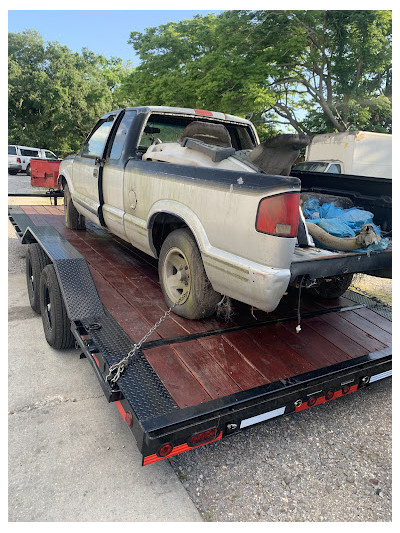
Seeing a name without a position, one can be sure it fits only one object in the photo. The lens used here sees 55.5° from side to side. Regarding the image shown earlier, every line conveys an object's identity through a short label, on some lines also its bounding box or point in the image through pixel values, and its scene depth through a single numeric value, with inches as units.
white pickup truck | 90.4
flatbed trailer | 81.9
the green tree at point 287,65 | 544.7
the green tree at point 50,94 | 1277.1
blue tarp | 118.3
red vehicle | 350.6
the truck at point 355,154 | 448.1
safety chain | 87.4
